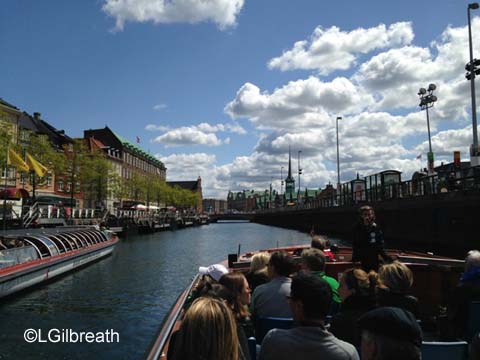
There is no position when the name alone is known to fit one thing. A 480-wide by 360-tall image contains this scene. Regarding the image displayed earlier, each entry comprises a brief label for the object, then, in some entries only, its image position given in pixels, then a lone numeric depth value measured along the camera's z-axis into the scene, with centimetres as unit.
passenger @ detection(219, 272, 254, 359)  444
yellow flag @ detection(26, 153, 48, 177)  3145
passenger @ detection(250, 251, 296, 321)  486
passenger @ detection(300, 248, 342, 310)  560
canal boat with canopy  1566
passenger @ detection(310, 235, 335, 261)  793
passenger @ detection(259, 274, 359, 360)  290
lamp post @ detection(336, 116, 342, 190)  6906
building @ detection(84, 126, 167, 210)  8706
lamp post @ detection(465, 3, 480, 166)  2872
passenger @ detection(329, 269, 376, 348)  418
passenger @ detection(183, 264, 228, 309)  537
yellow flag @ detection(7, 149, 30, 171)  2772
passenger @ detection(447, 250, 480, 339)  518
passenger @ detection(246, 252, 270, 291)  635
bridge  16638
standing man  748
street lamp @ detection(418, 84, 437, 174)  4508
